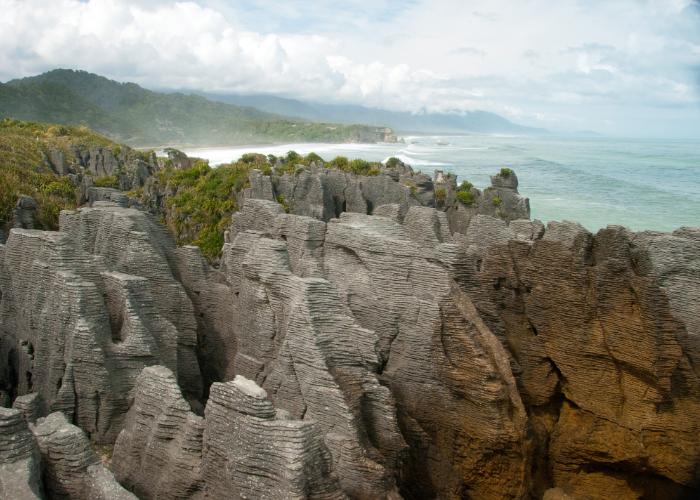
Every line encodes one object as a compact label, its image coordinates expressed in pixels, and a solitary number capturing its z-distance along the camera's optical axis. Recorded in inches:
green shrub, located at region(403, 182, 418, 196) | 1127.3
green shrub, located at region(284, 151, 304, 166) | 1522.3
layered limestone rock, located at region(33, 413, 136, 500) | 249.8
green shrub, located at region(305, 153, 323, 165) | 1572.0
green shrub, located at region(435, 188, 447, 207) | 1294.3
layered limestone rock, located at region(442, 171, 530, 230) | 1170.6
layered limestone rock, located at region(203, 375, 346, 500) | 238.5
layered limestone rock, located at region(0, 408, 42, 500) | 214.1
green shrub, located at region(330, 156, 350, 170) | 1551.9
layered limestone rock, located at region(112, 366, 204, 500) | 278.1
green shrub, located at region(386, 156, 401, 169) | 1628.7
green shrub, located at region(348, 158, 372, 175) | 1518.2
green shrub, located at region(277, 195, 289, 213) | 1045.1
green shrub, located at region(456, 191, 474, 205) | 1242.0
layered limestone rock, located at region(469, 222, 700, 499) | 389.1
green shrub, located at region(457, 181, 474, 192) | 1336.9
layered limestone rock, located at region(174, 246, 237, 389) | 473.7
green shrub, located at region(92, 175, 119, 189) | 1177.4
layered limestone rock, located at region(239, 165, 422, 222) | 968.3
